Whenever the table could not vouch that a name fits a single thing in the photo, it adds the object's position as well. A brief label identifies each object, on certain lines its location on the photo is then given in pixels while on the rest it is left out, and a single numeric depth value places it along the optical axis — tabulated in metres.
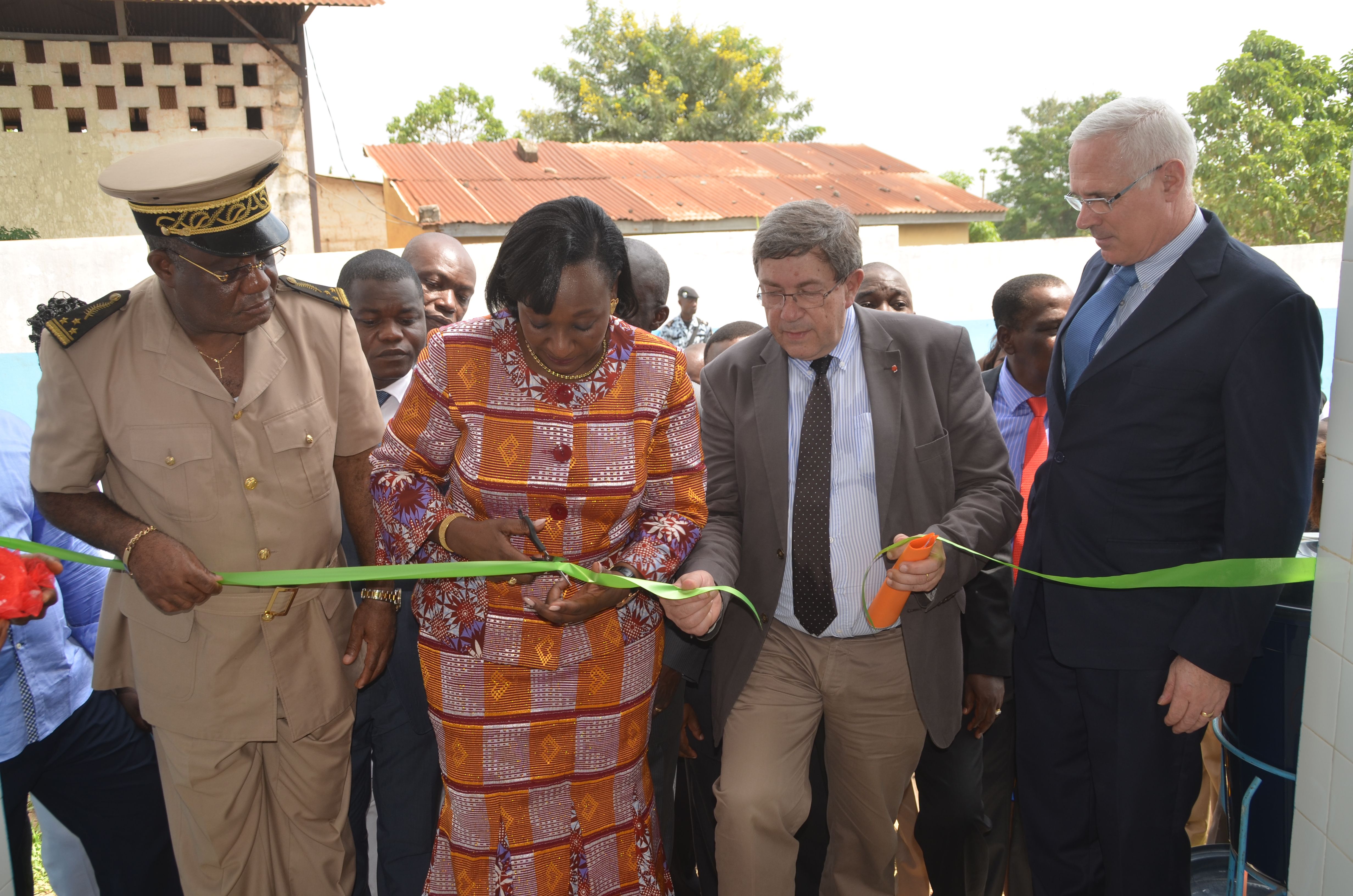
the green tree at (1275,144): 23.97
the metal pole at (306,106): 18.34
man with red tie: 3.44
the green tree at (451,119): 44.44
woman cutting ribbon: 2.63
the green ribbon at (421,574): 2.50
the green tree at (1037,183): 40.75
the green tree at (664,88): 35.78
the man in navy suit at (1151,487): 2.37
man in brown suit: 2.84
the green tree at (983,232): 31.42
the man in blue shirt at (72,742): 2.76
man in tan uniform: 2.46
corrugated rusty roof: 19.39
